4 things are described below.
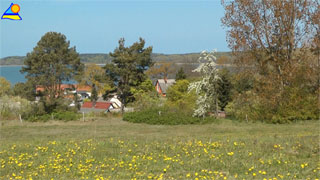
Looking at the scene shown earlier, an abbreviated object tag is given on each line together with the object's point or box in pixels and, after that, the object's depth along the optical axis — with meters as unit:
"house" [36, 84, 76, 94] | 44.22
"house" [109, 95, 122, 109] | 80.35
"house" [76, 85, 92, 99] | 120.14
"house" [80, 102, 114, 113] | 73.04
